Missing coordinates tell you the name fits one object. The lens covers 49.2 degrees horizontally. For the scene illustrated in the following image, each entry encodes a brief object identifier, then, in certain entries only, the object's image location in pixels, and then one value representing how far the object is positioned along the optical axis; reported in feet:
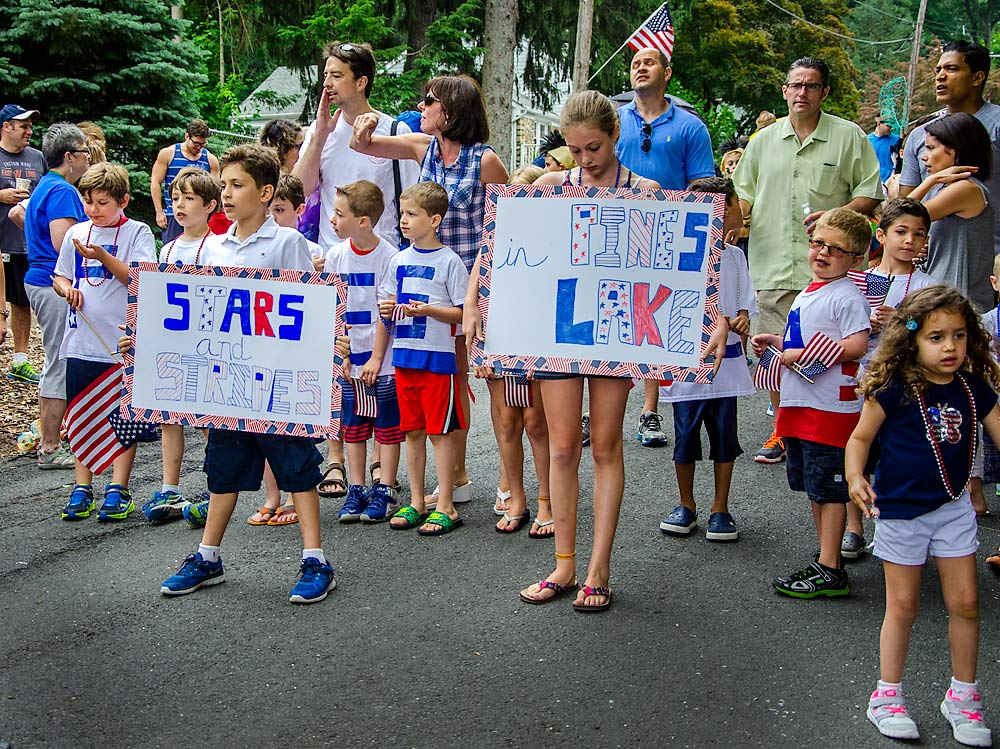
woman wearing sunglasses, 18.79
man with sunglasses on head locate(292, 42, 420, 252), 20.71
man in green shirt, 22.54
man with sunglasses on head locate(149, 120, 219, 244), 33.40
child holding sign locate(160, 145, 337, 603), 15.74
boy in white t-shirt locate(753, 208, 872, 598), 15.42
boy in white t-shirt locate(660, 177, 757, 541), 18.20
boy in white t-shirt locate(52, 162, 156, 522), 19.67
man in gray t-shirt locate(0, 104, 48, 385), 30.76
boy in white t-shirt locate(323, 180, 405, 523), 19.40
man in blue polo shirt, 22.44
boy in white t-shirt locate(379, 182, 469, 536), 18.42
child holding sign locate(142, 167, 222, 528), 18.40
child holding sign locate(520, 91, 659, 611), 14.78
